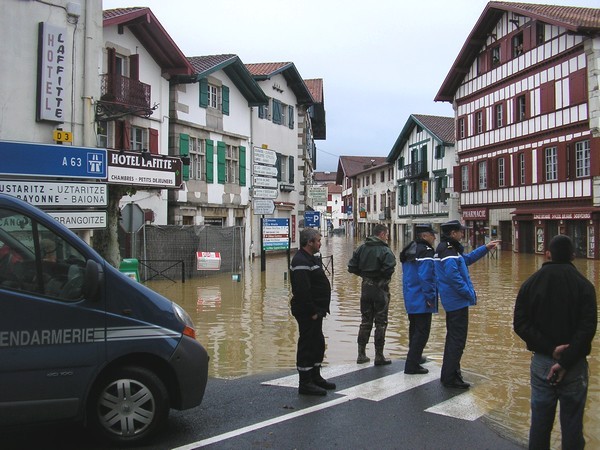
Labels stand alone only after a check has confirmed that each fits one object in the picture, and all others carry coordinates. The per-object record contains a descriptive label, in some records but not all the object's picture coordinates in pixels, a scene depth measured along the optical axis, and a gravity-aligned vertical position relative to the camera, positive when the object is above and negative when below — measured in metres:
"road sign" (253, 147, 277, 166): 18.27 +2.18
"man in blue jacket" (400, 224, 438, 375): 7.29 -0.76
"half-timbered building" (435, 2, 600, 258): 29.12 +5.55
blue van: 4.59 -0.84
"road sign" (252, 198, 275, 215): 19.25 +0.74
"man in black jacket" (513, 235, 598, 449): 4.35 -0.77
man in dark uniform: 6.45 -0.83
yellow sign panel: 13.26 +2.04
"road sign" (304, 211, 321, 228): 25.44 +0.46
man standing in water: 7.77 -0.64
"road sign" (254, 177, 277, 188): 18.52 +1.45
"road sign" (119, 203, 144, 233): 15.44 +0.35
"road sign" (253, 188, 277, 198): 18.69 +1.13
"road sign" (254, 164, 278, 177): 18.30 +1.77
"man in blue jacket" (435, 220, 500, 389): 6.75 -0.74
